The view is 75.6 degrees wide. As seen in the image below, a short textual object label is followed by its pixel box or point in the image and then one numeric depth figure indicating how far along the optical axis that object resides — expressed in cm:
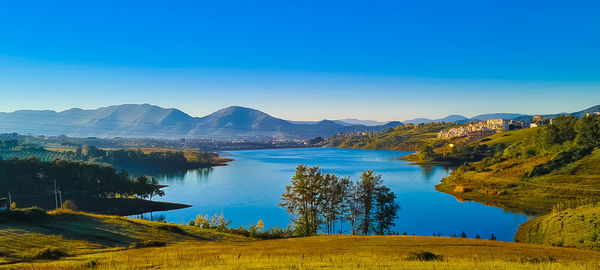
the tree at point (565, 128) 9881
